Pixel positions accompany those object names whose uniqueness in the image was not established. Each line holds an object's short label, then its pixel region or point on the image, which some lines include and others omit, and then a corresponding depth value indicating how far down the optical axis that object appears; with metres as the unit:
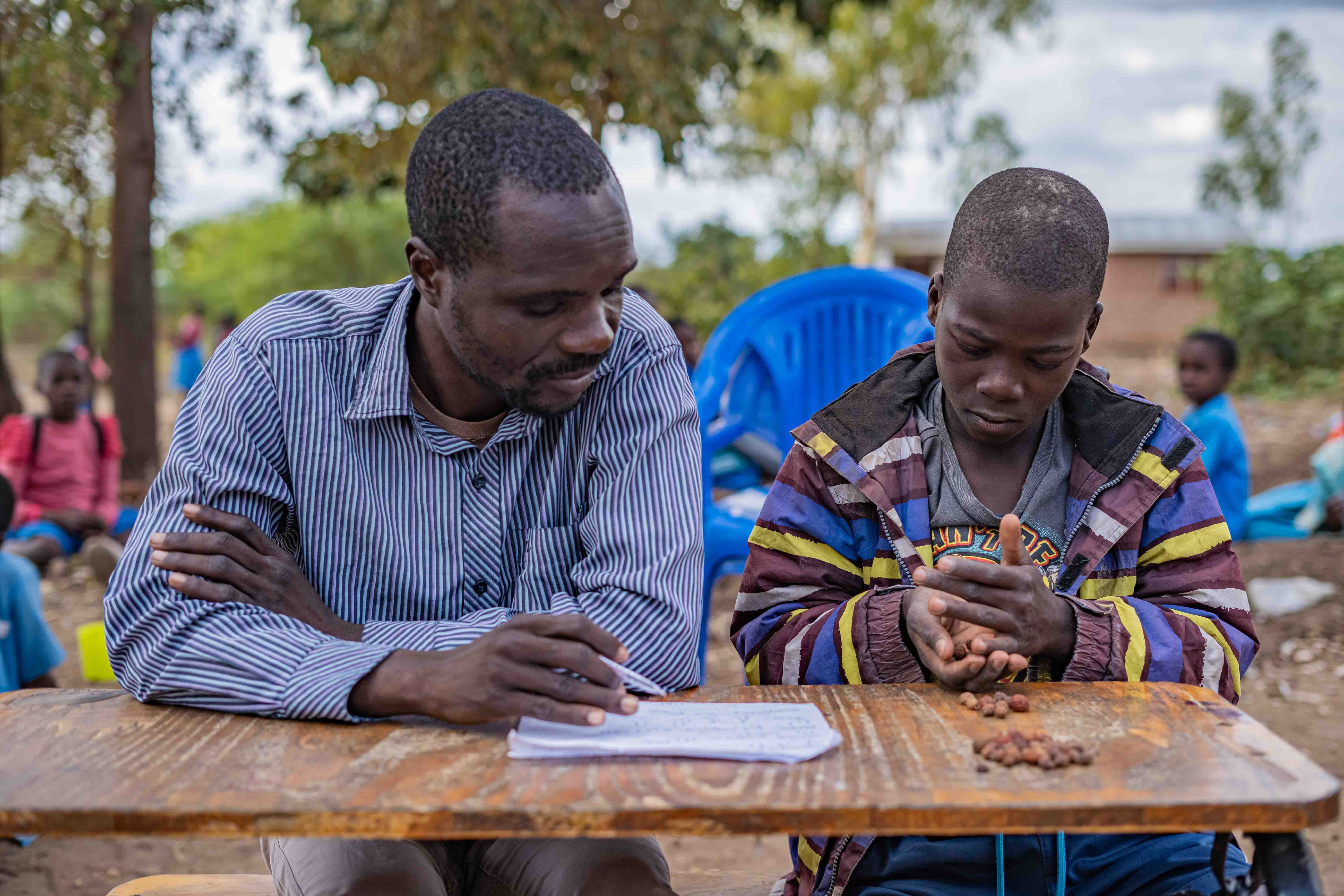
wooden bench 2.09
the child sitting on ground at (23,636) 3.70
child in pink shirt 6.77
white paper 1.46
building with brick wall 27.97
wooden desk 1.30
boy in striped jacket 1.82
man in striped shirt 1.67
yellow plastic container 4.54
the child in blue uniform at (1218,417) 5.95
